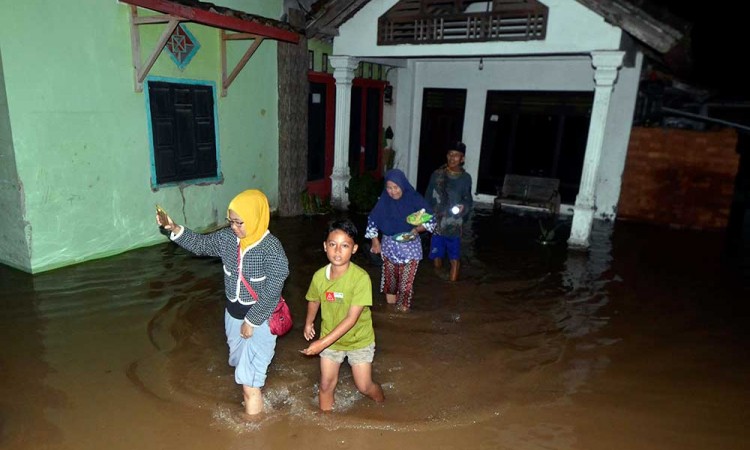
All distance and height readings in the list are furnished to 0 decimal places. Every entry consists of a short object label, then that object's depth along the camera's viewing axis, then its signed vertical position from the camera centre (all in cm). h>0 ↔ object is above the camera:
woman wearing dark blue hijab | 518 -112
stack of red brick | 968 -84
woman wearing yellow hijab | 320 -107
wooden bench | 1021 -144
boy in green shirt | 325 -133
